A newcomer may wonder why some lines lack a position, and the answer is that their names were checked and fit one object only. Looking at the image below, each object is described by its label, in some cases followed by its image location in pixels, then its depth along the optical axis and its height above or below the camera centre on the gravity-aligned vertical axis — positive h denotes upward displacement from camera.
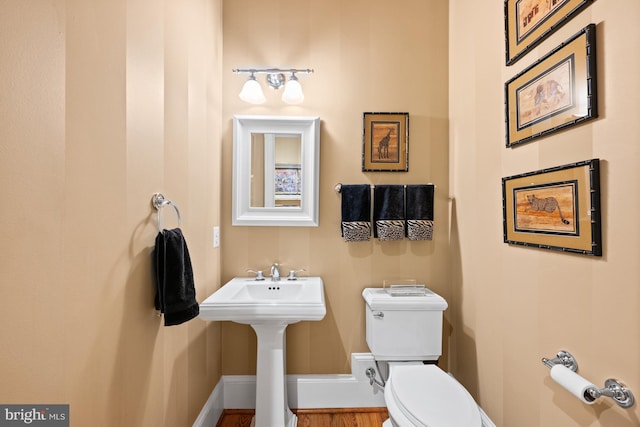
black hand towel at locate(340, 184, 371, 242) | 1.80 +0.02
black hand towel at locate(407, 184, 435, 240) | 1.79 +0.02
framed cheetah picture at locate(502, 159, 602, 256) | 0.93 +0.02
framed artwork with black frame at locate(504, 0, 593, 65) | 1.04 +0.78
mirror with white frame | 1.86 +0.28
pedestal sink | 1.32 -0.48
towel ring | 1.11 +0.05
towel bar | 1.87 +0.18
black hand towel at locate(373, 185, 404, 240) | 1.79 +0.02
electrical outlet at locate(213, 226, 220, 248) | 1.75 -0.14
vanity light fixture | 1.77 +0.82
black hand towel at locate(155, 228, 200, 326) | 1.08 -0.25
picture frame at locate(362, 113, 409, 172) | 1.89 +0.48
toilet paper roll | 0.87 -0.54
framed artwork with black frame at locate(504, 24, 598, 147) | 0.94 +0.47
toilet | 1.30 -0.72
